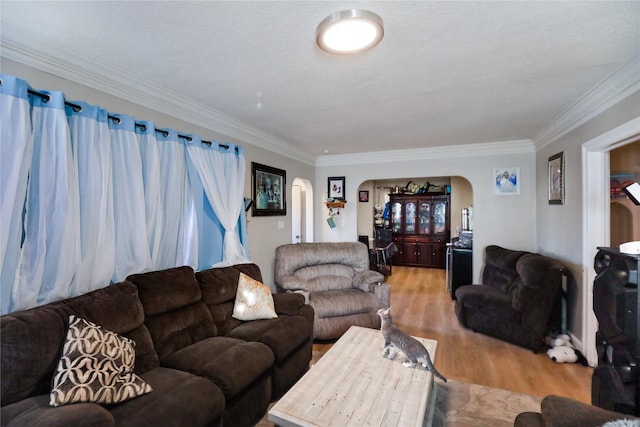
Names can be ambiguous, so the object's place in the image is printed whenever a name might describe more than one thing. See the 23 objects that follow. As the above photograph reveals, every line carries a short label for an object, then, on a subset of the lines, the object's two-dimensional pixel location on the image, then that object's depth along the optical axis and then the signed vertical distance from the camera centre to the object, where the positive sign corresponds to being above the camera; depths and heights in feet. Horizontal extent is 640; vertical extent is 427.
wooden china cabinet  23.98 -1.02
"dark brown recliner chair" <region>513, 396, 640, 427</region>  3.82 -2.70
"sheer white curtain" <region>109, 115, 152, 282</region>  6.78 +0.30
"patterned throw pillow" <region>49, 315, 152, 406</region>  4.32 -2.46
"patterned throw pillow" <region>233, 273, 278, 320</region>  8.20 -2.51
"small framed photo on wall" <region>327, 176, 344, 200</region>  16.81 +1.64
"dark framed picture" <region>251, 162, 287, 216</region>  11.84 +1.10
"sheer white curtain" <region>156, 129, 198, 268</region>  7.94 +0.22
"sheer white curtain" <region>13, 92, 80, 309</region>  5.28 +0.08
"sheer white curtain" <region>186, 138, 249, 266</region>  8.94 +1.06
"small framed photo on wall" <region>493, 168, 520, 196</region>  13.47 +1.62
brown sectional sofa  4.22 -2.75
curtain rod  5.36 +2.24
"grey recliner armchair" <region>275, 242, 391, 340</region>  10.52 -2.72
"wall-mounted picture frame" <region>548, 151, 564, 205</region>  10.40 +1.39
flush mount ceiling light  4.54 +3.10
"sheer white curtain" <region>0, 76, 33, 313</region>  4.83 +0.79
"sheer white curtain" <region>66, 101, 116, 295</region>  5.98 +0.45
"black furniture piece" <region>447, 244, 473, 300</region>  15.25 -2.75
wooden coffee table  4.59 -3.18
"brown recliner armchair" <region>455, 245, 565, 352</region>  9.66 -3.07
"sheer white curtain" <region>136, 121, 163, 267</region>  7.38 +0.93
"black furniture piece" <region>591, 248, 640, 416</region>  4.91 -2.12
